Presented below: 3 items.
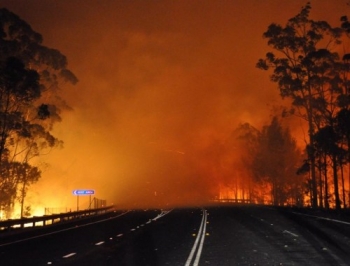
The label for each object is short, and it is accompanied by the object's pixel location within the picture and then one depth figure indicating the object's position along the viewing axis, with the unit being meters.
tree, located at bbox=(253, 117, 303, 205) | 88.38
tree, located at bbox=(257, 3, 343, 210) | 53.06
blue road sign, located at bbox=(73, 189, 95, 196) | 48.42
